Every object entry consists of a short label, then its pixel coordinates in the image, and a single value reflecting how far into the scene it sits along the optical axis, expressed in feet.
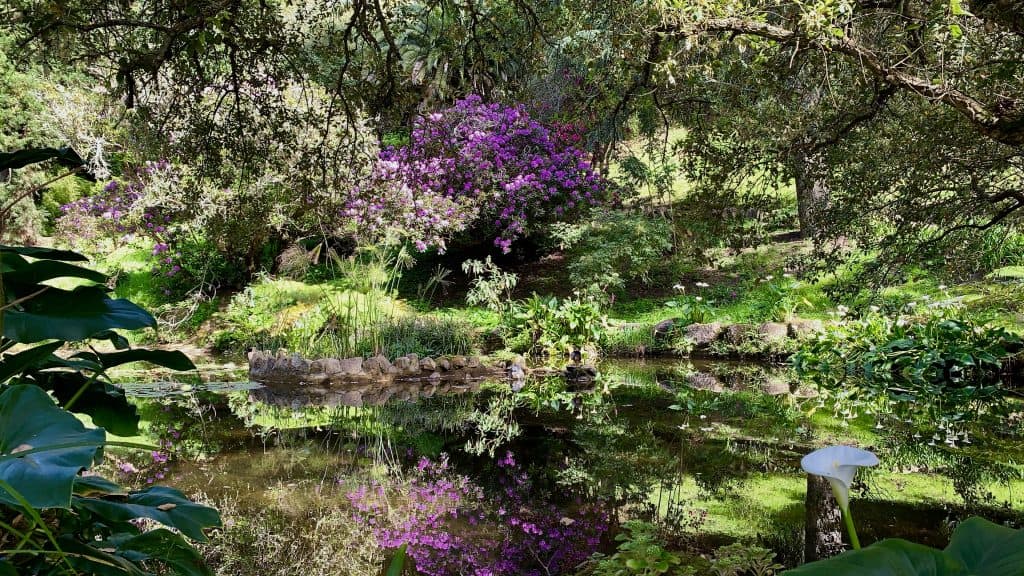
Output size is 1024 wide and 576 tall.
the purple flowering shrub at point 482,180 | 33.78
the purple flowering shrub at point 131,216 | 32.89
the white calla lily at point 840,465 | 3.19
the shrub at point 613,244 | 34.22
